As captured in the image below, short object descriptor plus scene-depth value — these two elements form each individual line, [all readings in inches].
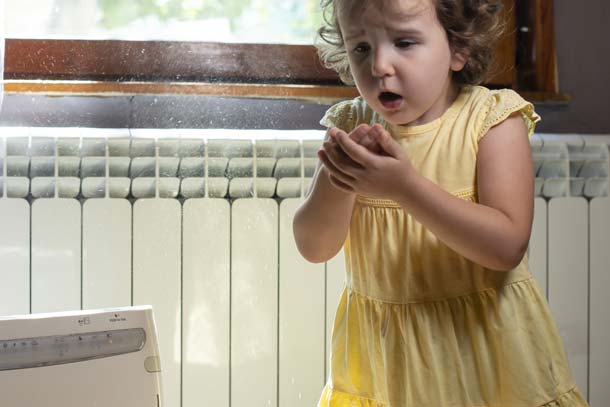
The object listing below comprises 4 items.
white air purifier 77.5
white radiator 95.0
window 98.7
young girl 74.2
